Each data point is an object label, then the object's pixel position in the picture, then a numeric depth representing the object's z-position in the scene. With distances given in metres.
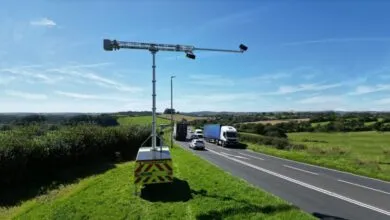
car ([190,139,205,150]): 51.94
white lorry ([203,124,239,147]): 58.81
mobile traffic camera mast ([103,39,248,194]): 14.95
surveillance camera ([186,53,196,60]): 16.53
